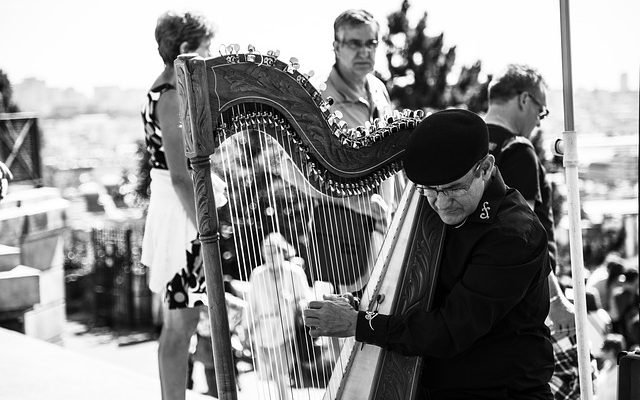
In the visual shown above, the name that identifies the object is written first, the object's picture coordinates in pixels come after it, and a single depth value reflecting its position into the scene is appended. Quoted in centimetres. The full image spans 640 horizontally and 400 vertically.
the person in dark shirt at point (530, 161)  287
